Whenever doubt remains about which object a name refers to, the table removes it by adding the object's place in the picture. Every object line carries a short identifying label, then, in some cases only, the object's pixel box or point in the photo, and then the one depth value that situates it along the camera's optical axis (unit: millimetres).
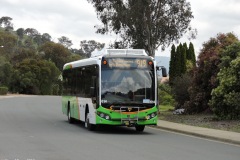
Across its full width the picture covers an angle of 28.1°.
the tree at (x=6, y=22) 191500
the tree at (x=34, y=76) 96625
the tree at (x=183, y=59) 54956
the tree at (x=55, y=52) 129250
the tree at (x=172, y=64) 54822
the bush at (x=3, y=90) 82394
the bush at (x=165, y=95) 46531
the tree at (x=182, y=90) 34559
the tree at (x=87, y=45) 182300
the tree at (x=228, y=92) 25125
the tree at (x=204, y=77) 30625
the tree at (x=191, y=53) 56906
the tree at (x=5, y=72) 86188
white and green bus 18578
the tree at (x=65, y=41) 193750
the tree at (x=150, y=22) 34406
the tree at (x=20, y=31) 197225
